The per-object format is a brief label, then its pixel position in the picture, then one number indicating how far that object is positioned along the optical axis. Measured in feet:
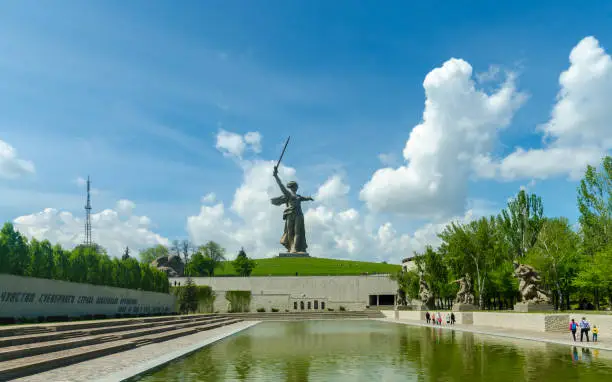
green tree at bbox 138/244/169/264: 437.58
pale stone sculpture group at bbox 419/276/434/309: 177.58
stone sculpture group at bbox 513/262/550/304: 111.75
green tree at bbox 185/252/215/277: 372.17
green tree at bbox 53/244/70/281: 126.52
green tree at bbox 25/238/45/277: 117.70
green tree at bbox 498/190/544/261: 172.55
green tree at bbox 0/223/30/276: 105.50
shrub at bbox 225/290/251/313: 245.04
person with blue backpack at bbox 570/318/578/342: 75.51
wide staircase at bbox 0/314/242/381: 47.98
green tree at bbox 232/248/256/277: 352.69
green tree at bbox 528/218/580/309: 150.92
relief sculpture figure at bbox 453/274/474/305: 145.28
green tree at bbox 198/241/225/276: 416.50
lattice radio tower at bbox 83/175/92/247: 273.85
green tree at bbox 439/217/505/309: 165.58
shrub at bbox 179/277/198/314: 233.35
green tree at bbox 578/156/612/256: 143.84
